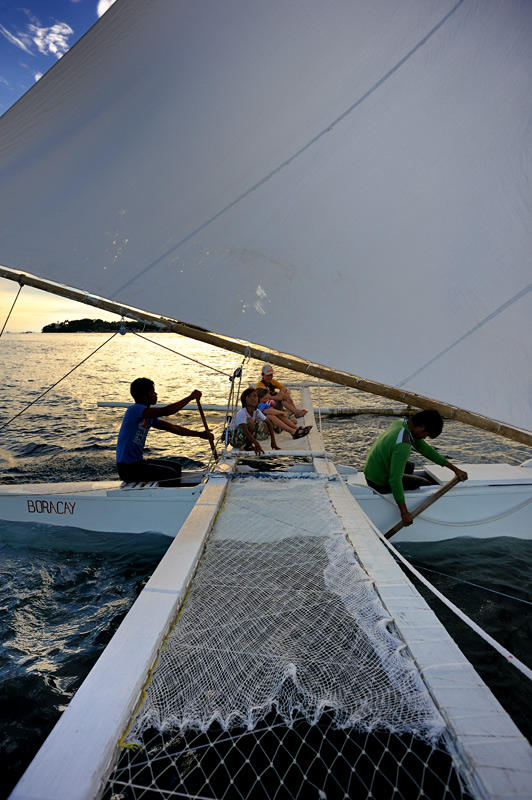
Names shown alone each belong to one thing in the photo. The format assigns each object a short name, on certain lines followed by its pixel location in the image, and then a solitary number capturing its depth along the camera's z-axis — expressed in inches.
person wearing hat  305.3
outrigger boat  109.4
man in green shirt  153.4
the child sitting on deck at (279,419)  254.7
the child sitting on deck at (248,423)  220.4
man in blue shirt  177.3
